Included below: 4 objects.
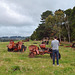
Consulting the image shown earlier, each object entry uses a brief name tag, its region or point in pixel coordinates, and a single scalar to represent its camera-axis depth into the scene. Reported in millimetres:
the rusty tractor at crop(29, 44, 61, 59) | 6382
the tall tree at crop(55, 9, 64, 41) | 19601
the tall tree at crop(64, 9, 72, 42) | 21255
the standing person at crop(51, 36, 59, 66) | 4904
